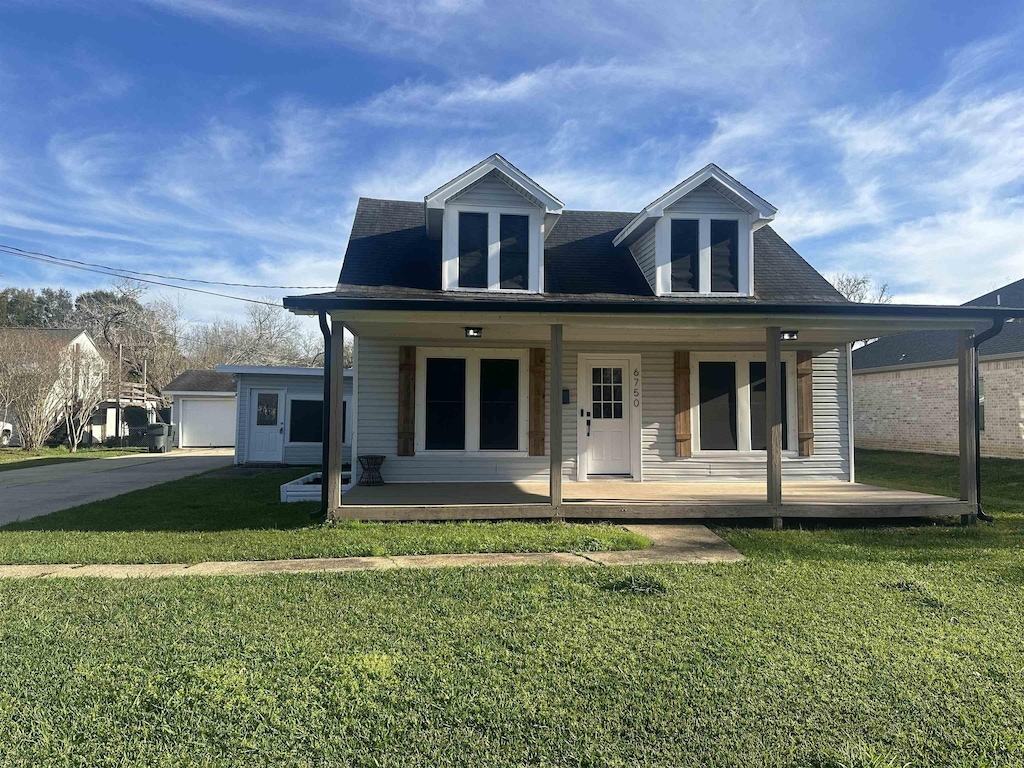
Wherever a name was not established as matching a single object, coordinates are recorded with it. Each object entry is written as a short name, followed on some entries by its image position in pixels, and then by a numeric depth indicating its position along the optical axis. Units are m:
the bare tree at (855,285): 37.91
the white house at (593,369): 9.14
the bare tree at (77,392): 21.47
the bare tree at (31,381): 20.34
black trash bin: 21.80
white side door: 15.77
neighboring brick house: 14.90
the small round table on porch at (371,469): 9.23
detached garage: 23.53
